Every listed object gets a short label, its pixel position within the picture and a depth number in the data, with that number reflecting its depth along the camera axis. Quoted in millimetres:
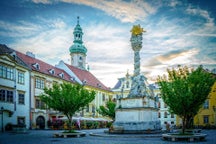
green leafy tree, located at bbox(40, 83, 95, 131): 21549
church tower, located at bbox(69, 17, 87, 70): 63734
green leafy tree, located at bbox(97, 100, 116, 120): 39140
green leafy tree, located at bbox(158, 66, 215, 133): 16823
